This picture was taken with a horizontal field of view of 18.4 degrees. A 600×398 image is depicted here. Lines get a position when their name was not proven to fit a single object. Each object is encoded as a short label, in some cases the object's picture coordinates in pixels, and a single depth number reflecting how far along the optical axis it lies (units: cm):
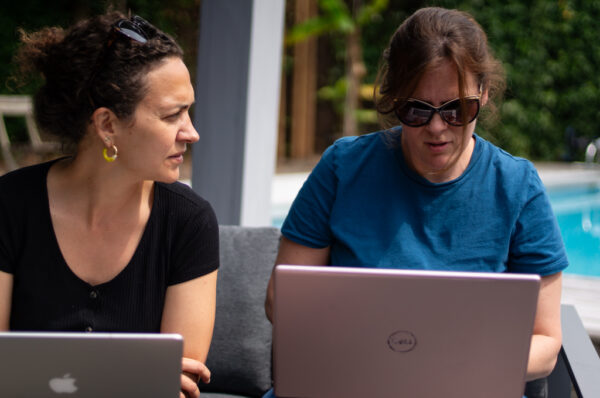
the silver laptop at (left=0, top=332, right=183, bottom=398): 228
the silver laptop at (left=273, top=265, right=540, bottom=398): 232
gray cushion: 308
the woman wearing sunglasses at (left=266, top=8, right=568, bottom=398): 266
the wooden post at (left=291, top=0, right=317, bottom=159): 1470
